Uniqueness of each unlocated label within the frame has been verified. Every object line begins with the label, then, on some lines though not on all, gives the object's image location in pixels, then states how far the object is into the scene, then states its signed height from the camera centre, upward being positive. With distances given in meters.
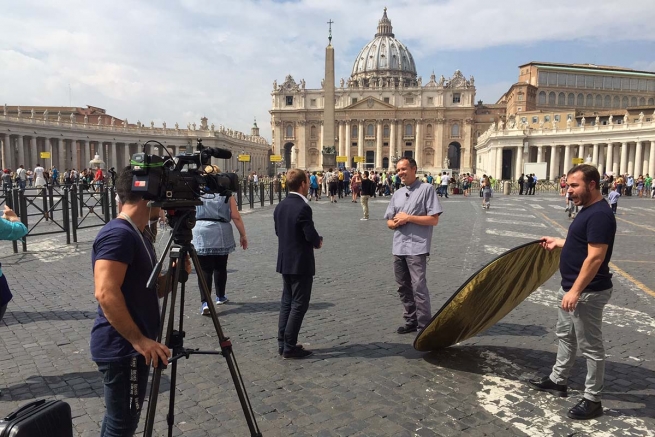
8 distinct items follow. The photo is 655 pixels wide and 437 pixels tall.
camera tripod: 2.51 -0.56
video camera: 2.30 -0.02
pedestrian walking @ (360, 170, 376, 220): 15.79 -0.56
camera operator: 2.25 -0.66
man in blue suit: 4.31 -0.75
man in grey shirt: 4.84 -0.57
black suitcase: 1.96 -1.02
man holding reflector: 3.23 -0.67
